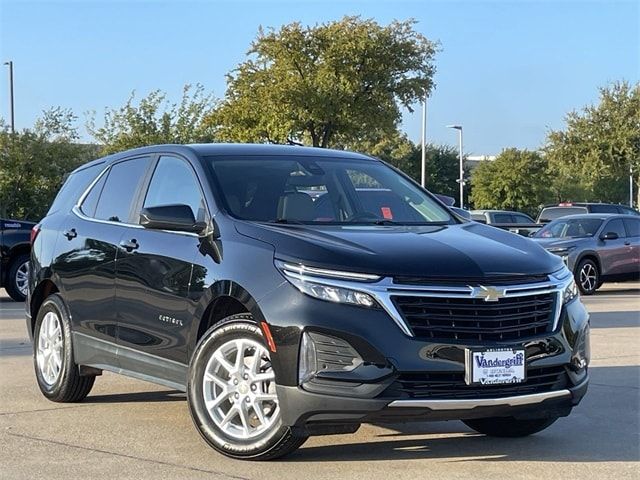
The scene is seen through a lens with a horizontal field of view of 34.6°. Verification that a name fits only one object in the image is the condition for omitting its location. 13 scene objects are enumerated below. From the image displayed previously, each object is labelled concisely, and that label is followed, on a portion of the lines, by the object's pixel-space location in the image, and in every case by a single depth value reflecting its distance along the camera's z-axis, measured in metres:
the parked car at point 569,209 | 29.27
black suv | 5.05
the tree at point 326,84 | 37.38
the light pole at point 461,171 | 53.16
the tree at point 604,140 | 41.03
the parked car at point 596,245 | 19.34
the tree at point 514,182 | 63.72
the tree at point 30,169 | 34.16
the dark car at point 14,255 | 15.55
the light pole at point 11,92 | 37.53
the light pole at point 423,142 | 48.28
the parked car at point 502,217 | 33.62
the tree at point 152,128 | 41.88
